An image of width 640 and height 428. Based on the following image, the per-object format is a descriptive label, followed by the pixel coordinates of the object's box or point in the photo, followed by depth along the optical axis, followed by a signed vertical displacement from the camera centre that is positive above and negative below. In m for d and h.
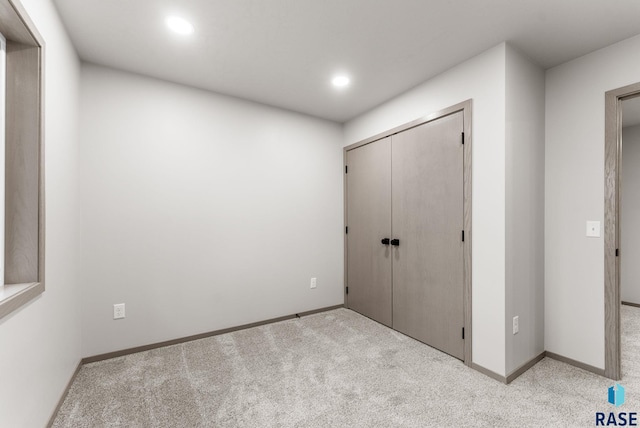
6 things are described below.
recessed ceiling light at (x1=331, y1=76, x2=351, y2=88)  2.57 +1.25
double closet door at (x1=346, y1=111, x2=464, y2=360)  2.36 -0.17
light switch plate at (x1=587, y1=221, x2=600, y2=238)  2.10 -0.12
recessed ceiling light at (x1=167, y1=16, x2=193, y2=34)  1.79 +1.26
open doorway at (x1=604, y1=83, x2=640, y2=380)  2.01 -0.12
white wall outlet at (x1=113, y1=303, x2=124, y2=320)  2.34 -0.80
